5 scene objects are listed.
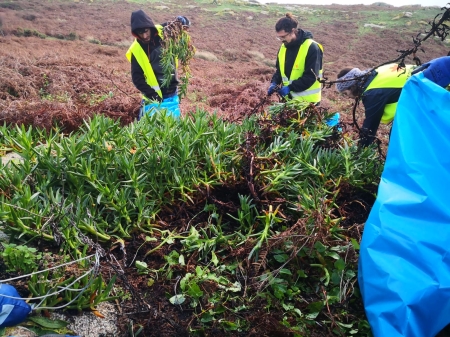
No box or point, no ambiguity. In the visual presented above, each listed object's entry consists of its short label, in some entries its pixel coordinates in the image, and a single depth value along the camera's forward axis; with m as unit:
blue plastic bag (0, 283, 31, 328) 1.77
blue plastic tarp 1.76
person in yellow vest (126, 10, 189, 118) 4.97
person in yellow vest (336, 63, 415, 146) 4.29
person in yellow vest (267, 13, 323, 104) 5.50
